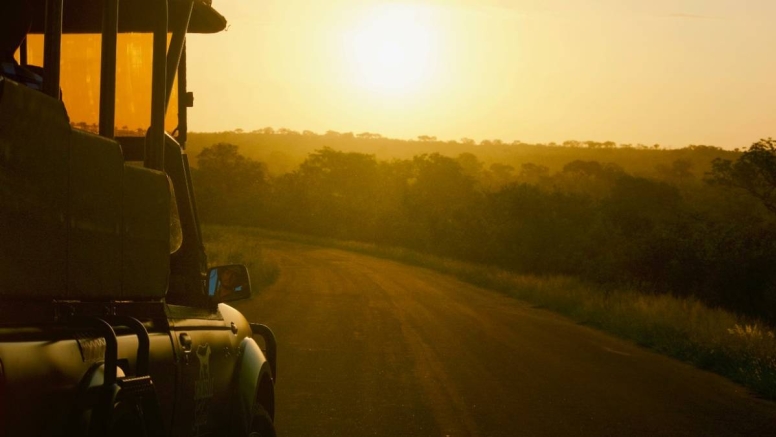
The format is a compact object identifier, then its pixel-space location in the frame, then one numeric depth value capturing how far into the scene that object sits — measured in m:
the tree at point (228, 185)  84.01
